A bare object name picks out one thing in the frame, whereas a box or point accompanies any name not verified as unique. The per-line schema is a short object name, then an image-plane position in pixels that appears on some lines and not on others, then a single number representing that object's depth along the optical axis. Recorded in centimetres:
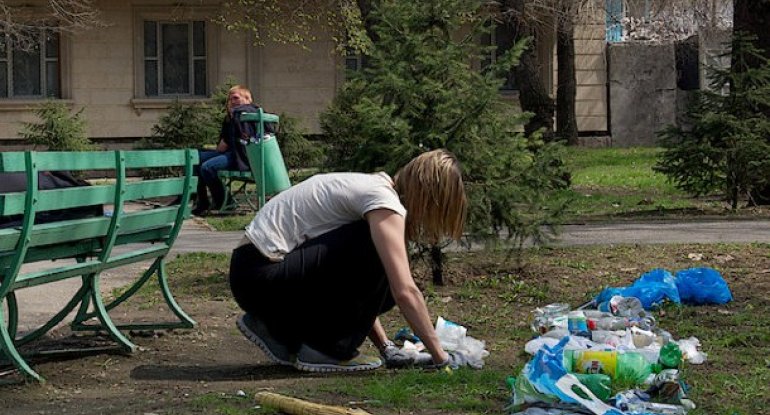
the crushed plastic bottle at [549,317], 670
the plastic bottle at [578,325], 626
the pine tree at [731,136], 1306
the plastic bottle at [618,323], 635
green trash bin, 1363
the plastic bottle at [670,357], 556
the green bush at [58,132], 2023
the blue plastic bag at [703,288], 765
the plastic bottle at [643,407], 478
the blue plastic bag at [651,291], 741
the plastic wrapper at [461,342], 593
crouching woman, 558
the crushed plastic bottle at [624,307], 689
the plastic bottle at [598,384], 494
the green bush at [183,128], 1922
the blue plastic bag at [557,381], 474
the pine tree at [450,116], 795
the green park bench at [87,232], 532
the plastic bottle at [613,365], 526
